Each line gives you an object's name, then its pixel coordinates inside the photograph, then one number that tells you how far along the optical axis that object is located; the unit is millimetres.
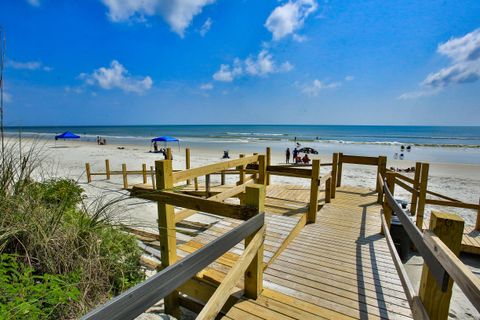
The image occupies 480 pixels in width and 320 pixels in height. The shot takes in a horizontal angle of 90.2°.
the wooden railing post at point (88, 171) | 10683
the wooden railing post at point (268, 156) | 7226
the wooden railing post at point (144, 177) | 10797
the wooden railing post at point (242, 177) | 6456
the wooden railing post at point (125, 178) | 10273
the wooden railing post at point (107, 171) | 11617
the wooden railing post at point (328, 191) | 6121
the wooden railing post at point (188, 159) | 10422
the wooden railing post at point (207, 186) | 4908
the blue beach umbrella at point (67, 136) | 26728
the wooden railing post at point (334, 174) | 6480
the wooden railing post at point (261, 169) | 4727
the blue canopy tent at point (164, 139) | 22327
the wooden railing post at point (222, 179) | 9109
